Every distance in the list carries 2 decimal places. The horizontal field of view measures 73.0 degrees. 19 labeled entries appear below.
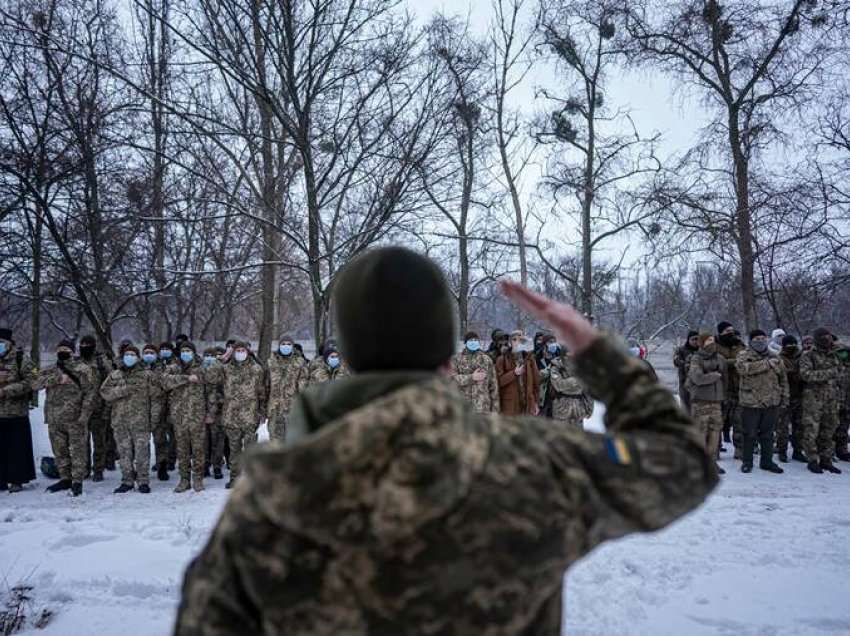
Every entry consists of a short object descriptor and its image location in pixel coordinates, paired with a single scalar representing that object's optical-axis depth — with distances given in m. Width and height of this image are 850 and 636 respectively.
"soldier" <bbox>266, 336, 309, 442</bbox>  8.27
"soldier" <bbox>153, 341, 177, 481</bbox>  8.37
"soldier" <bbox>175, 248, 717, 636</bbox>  0.90
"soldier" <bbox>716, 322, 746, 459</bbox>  9.05
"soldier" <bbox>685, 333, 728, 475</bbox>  7.93
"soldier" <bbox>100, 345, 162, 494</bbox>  7.65
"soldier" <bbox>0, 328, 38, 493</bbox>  7.63
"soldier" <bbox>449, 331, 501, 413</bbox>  8.36
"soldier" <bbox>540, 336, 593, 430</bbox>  8.38
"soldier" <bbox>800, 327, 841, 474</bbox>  8.25
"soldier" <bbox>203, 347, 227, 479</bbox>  8.41
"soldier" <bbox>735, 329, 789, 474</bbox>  8.05
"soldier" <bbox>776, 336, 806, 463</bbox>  8.85
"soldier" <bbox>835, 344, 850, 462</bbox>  9.00
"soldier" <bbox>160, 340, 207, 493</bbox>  7.73
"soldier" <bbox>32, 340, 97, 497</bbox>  7.64
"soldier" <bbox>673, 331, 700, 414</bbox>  9.21
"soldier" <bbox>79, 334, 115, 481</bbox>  8.05
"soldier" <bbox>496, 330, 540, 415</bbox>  8.74
